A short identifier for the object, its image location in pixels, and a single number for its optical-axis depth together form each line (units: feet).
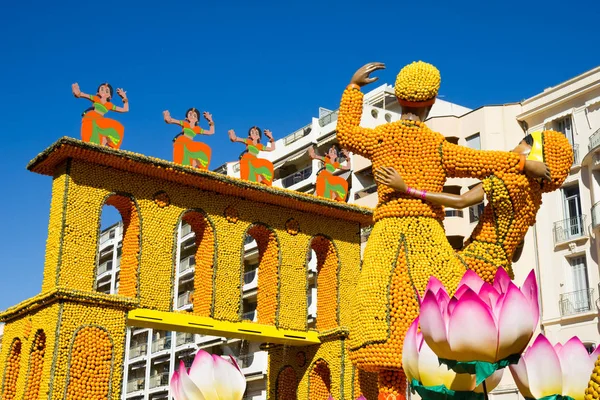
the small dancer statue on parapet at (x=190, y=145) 43.57
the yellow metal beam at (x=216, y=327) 40.65
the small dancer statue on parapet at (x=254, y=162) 45.80
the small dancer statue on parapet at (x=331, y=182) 48.57
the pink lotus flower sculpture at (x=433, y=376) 14.65
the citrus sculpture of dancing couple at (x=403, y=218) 26.99
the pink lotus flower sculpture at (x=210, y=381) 15.55
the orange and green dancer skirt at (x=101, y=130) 40.47
